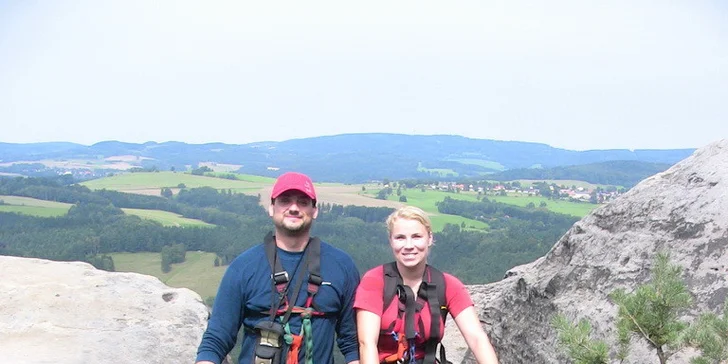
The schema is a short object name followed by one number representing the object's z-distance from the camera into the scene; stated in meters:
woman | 5.04
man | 5.27
